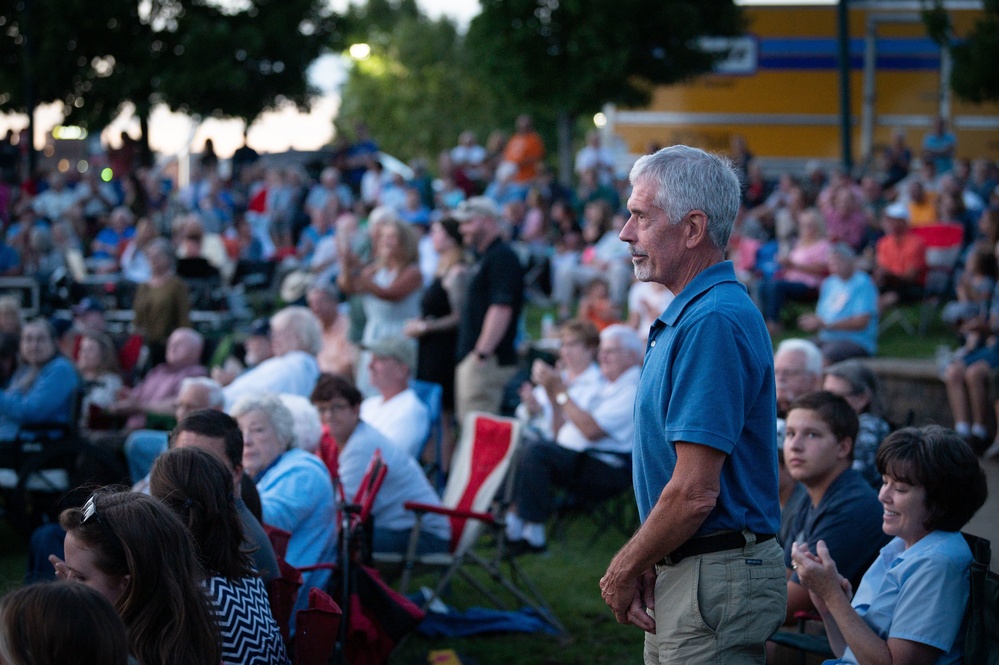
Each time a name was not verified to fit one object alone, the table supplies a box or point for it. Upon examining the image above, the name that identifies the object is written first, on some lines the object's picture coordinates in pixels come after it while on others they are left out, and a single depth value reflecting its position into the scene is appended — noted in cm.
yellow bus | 1742
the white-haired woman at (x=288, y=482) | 421
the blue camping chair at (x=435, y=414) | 655
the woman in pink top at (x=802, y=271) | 1086
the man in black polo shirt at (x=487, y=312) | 677
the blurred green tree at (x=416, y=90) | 4219
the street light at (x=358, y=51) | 2438
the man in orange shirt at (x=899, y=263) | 1123
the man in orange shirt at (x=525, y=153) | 1717
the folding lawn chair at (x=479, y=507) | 500
